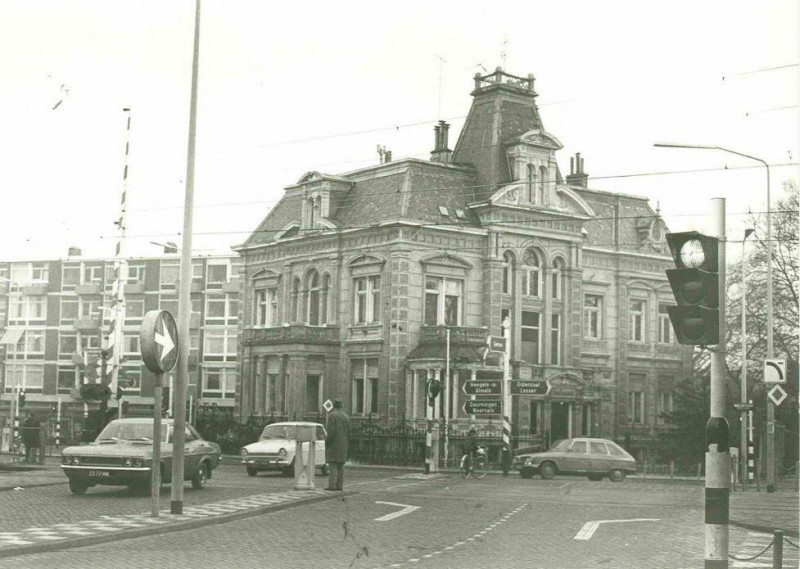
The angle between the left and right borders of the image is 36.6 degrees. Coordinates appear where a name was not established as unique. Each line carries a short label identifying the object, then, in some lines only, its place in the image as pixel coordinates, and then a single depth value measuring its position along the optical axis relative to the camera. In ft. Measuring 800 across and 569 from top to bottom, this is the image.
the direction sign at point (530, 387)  126.52
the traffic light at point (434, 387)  137.28
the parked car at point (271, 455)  116.37
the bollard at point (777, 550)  37.37
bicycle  119.75
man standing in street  82.12
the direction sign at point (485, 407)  130.31
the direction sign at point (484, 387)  129.80
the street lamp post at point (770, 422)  108.47
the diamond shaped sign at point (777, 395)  103.86
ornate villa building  172.65
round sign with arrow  57.41
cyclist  121.70
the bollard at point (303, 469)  81.71
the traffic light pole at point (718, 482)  35.32
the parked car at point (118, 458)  72.13
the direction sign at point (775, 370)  98.17
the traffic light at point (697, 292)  35.60
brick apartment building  250.37
